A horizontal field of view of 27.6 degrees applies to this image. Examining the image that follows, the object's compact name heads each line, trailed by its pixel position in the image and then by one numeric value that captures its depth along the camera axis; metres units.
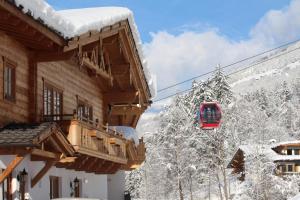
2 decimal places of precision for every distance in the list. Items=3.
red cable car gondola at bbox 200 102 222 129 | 33.06
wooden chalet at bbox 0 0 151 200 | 15.73
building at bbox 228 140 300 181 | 65.94
